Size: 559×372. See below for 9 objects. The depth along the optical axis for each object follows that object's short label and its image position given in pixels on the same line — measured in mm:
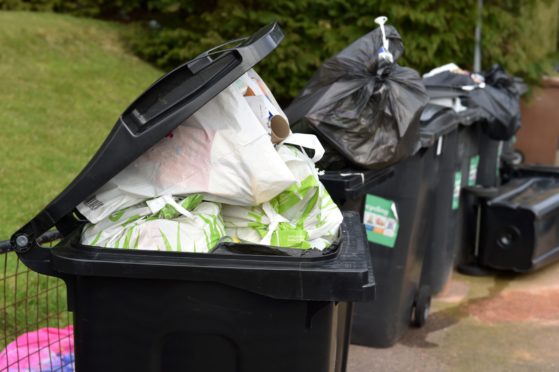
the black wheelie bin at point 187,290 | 2215
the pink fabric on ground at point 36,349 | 3299
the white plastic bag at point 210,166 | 2412
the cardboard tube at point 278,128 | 2734
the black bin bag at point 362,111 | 3777
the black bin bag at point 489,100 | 6199
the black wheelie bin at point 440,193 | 4859
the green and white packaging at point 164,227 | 2311
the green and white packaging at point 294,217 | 2496
